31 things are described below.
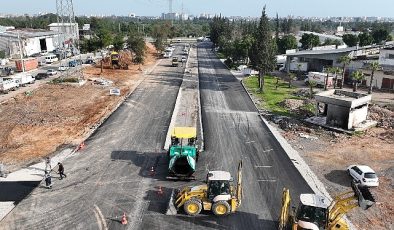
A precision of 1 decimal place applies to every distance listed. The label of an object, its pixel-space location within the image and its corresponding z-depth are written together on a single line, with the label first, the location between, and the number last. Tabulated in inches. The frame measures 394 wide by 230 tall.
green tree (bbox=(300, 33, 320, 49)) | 4224.4
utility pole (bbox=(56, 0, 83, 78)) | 2392.2
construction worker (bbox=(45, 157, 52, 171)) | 1022.8
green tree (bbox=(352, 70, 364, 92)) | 1962.4
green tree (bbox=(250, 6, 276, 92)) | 2220.4
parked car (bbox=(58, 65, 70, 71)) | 2776.3
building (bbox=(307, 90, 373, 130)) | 1454.2
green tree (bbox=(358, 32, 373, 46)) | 4242.1
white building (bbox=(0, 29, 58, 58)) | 3465.8
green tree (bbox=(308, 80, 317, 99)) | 1969.1
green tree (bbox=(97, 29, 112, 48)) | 3272.6
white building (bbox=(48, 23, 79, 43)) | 4234.7
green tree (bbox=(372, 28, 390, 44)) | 4565.0
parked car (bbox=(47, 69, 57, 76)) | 2628.0
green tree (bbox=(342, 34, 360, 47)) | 4368.6
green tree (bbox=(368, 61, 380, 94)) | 2122.4
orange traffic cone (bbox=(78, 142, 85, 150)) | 1230.6
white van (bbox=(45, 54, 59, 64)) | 3255.2
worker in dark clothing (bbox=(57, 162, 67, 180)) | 995.3
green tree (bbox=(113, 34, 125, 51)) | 3378.4
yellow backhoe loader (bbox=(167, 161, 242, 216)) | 804.6
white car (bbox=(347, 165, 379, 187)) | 979.3
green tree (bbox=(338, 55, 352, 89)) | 2250.2
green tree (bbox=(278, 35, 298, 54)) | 4040.4
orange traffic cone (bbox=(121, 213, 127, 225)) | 793.9
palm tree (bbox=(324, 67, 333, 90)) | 2247.3
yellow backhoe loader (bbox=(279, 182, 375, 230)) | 691.4
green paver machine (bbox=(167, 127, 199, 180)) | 987.3
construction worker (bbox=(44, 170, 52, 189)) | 949.2
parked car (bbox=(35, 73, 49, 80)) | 2524.6
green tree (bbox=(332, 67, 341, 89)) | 2210.3
